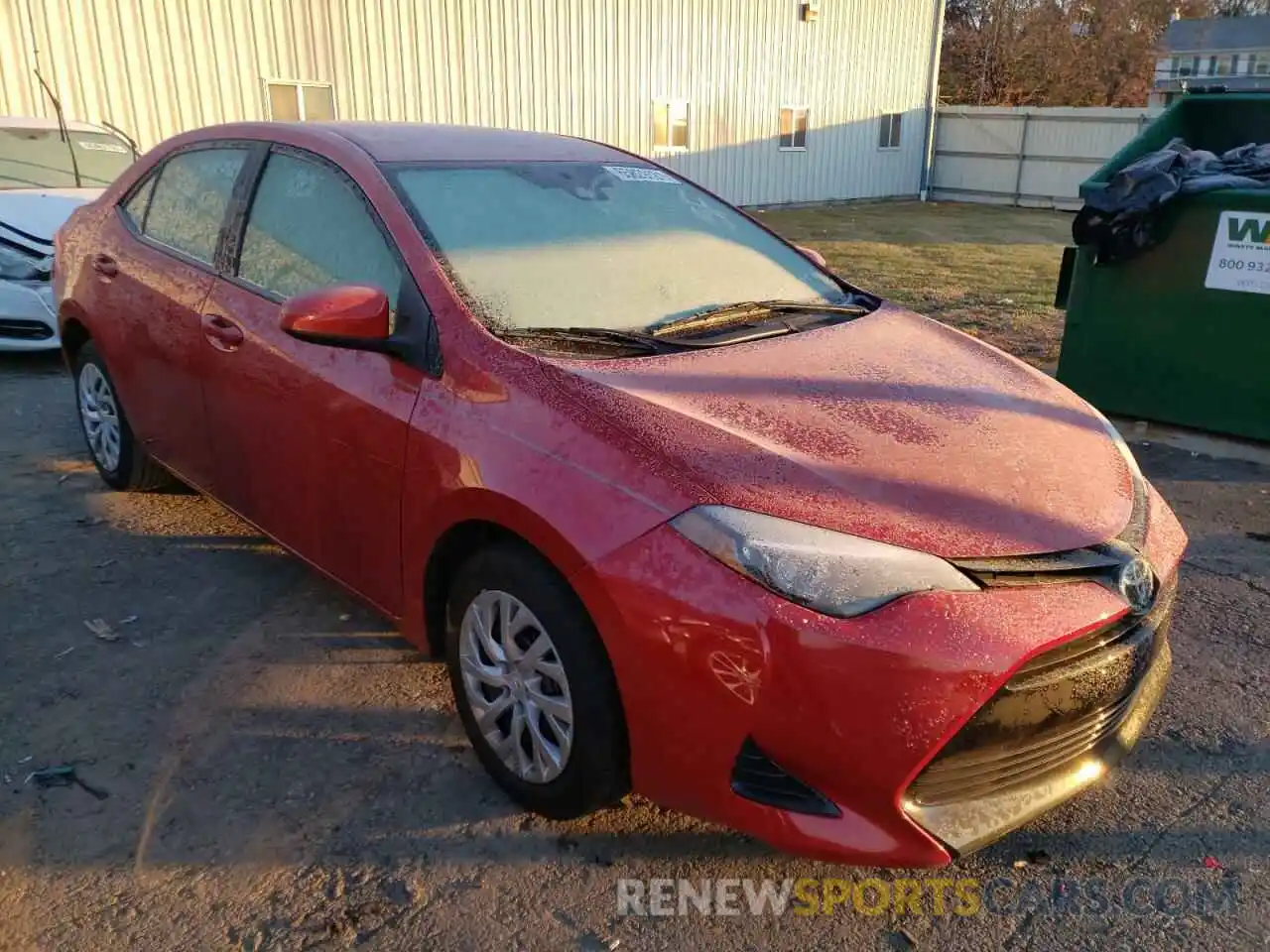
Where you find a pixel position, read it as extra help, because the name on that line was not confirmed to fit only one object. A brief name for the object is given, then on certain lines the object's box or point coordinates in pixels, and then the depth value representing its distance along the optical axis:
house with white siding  49.56
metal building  11.15
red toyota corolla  1.99
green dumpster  5.16
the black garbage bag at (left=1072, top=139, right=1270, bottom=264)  5.25
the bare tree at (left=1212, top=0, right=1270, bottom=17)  54.91
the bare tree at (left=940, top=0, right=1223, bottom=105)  32.22
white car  6.77
